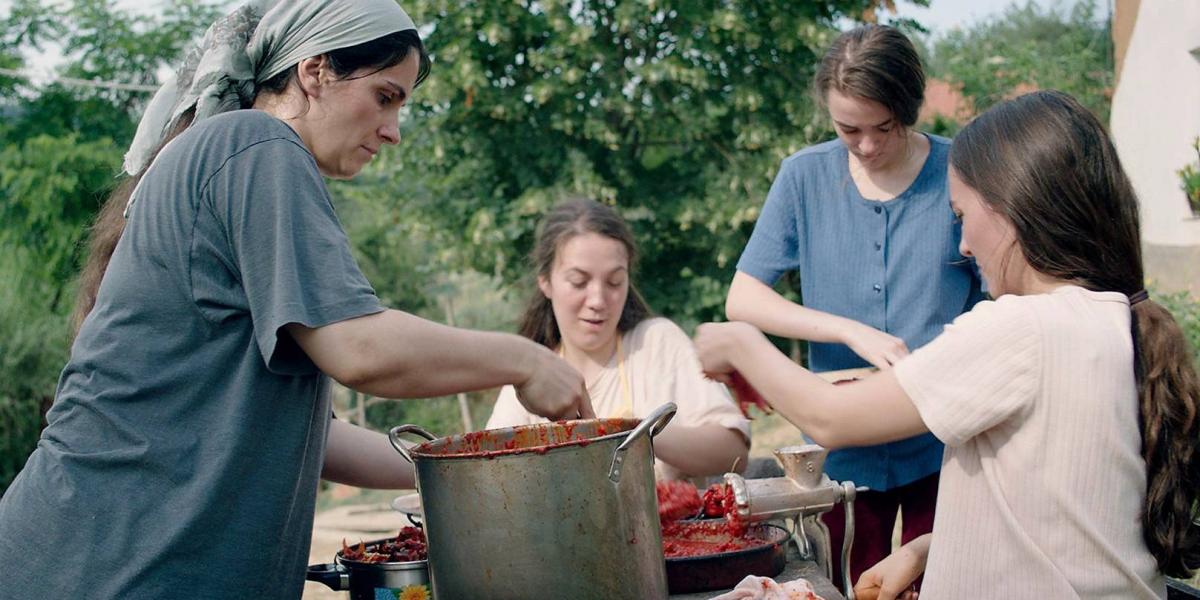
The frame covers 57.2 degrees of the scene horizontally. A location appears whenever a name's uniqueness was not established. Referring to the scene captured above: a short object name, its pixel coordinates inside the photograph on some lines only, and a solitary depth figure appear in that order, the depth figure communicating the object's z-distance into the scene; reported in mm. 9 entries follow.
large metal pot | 1682
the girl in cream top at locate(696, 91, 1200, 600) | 1879
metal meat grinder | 2289
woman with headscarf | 1720
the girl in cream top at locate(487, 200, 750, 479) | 3619
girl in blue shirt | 3068
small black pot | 2180
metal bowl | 2242
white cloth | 2025
